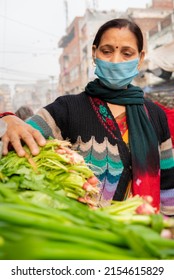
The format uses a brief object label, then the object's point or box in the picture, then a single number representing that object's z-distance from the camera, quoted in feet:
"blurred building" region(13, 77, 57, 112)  279.92
